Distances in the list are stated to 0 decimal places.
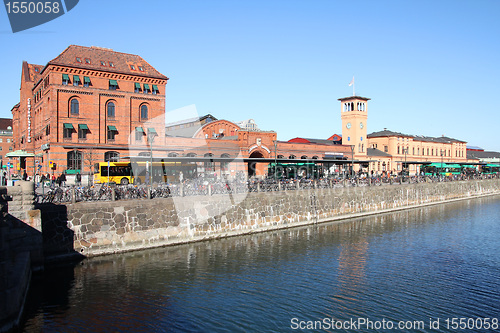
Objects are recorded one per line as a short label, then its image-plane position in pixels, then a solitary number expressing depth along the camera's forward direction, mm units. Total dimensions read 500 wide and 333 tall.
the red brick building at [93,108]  47438
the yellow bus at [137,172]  41844
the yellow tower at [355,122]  76938
